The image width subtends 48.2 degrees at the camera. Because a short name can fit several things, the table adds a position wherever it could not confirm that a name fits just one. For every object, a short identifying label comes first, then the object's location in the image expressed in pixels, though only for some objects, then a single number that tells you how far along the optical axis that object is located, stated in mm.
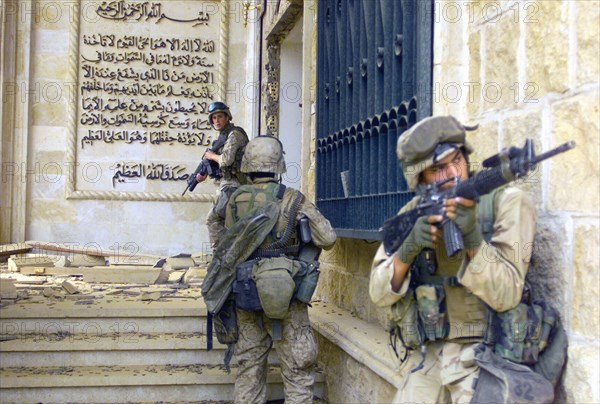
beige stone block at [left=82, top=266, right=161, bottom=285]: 7531
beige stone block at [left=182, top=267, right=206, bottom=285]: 7730
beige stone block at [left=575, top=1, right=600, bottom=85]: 2369
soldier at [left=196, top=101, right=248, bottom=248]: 7027
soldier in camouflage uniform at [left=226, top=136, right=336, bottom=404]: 4344
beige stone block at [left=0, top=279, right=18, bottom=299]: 6047
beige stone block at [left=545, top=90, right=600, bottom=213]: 2389
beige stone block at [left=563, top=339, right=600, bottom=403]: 2328
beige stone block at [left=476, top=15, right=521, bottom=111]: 2867
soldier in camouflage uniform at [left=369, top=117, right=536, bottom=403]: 2369
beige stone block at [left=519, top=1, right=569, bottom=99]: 2525
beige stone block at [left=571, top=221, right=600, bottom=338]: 2350
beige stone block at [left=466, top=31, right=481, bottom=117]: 3186
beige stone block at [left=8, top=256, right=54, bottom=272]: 7941
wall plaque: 10117
